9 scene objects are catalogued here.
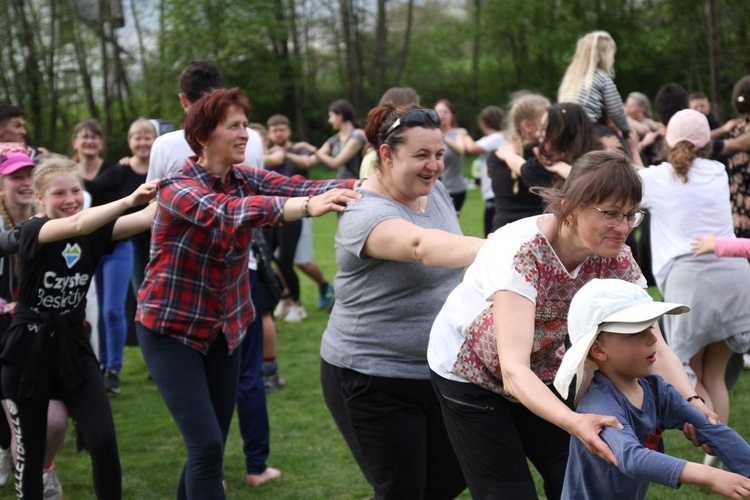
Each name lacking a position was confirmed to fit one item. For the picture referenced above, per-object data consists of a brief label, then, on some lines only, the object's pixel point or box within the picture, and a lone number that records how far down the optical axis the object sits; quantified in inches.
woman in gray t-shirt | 148.9
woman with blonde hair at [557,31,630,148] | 271.3
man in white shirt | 214.7
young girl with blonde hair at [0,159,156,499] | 173.3
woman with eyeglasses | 116.0
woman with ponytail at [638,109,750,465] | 216.8
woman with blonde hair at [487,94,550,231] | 255.3
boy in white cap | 103.9
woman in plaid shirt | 169.3
